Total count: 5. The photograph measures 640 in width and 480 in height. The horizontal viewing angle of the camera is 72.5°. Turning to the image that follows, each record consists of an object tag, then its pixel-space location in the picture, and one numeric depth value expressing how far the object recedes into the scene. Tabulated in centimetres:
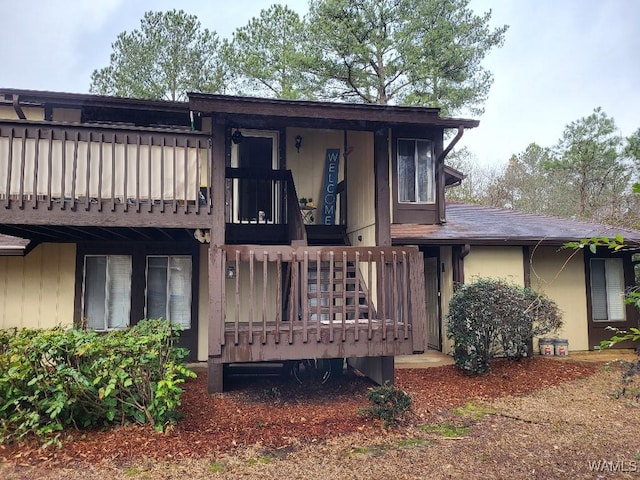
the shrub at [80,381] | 404
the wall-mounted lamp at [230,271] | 787
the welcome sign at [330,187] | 829
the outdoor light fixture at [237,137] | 780
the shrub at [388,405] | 468
